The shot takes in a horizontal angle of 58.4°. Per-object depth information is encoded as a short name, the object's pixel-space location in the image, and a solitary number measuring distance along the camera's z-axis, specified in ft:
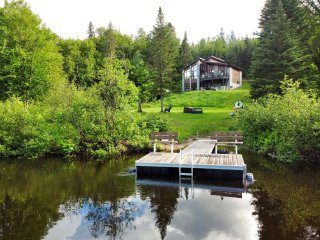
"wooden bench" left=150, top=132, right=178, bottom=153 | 51.37
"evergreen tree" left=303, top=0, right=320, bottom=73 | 81.15
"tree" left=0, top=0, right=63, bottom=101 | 94.07
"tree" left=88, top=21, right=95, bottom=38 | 256.52
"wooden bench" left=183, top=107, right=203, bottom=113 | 105.44
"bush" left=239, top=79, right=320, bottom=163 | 44.27
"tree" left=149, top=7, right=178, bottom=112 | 120.26
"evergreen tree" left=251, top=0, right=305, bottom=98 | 95.03
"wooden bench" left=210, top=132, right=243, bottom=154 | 50.59
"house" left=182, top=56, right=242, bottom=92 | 183.42
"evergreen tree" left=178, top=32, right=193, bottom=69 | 219.41
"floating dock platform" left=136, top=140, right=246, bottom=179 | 37.01
